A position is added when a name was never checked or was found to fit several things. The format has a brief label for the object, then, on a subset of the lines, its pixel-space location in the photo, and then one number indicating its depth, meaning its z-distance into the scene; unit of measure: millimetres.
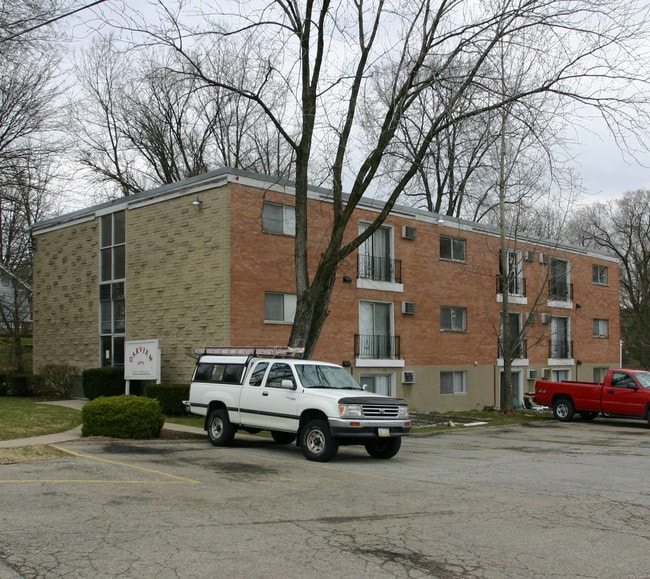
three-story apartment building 22406
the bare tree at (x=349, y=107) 17516
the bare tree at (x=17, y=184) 17766
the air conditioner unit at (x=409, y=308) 27516
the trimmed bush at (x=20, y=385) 27484
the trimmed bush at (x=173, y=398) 20922
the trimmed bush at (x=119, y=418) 15539
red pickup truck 22766
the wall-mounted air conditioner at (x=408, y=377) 27312
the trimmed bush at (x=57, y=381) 26781
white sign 21828
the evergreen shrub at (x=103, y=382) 23797
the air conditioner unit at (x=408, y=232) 27694
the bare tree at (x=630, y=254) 55625
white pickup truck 13117
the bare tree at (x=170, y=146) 41625
